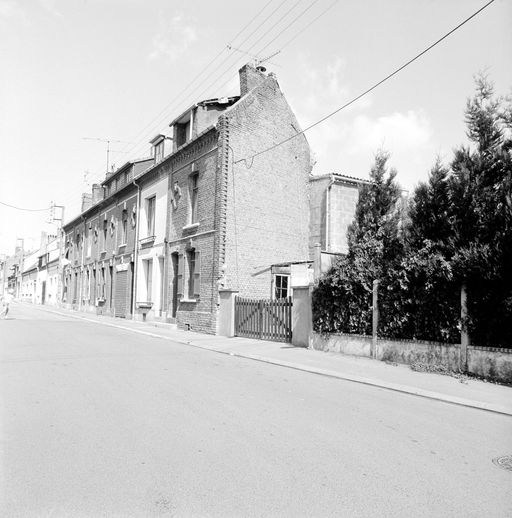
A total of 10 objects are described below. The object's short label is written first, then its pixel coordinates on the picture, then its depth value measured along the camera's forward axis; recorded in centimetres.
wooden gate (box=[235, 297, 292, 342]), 1516
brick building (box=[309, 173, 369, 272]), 2228
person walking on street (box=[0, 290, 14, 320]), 2407
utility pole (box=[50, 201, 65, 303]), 4511
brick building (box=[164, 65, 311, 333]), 1866
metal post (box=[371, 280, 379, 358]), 1167
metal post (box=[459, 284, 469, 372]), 960
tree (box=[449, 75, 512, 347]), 913
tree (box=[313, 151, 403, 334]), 1210
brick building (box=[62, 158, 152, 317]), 2770
